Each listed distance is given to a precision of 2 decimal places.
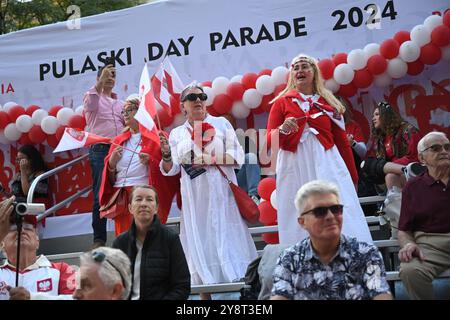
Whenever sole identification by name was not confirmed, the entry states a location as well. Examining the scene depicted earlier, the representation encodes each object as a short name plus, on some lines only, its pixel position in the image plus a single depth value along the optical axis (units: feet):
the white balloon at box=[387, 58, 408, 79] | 25.09
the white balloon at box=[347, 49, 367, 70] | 25.36
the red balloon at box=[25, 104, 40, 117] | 30.60
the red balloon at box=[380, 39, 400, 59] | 25.00
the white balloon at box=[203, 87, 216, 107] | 27.27
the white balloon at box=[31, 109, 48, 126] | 30.22
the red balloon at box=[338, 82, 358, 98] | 25.99
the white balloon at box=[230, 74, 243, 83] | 27.30
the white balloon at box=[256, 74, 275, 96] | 26.43
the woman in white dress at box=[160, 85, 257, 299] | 21.40
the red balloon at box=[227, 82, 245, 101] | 27.04
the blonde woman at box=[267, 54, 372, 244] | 20.33
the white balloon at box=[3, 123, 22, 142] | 30.63
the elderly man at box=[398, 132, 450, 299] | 17.48
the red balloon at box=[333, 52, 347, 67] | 25.94
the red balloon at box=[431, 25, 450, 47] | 24.18
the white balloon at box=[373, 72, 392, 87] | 25.58
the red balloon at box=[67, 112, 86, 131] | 29.22
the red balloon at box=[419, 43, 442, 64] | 24.56
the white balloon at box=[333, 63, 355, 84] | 25.52
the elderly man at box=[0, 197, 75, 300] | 16.85
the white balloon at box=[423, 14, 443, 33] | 24.38
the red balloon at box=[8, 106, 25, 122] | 30.66
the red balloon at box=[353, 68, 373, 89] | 25.50
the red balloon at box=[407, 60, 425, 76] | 25.09
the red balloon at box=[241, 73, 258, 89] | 27.04
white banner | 26.91
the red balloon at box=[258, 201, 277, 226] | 23.29
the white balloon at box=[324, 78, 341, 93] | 25.91
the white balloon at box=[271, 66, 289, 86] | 26.35
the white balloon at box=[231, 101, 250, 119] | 27.25
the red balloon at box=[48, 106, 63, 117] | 30.14
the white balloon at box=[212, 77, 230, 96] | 27.35
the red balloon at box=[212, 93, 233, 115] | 27.12
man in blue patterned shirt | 12.79
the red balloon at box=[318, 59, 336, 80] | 25.86
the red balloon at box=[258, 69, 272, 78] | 26.96
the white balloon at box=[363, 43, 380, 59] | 25.38
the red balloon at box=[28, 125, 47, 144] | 30.30
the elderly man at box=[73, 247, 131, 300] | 12.71
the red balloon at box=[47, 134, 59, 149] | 30.21
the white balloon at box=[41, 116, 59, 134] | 29.81
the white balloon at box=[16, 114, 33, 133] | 30.32
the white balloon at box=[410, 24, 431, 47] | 24.44
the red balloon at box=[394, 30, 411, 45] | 25.07
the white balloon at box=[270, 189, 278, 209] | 22.55
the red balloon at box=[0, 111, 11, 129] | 30.68
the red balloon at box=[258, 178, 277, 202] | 23.29
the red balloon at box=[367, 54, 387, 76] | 25.18
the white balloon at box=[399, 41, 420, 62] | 24.63
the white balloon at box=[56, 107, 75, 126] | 29.58
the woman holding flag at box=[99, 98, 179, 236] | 23.15
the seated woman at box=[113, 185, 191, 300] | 16.90
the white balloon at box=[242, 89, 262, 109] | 26.76
